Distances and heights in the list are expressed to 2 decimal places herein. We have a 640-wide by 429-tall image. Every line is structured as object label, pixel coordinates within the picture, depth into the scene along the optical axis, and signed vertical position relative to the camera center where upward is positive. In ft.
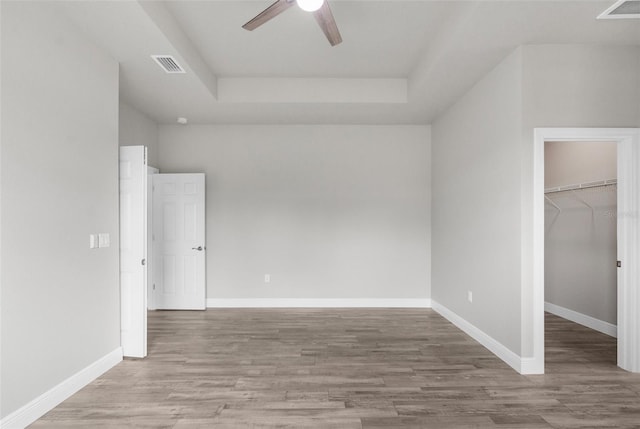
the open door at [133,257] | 10.92 -1.38
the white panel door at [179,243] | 17.11 -1.49
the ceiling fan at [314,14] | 7.39 +4.46
